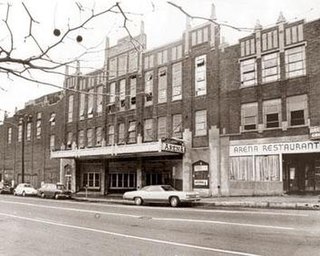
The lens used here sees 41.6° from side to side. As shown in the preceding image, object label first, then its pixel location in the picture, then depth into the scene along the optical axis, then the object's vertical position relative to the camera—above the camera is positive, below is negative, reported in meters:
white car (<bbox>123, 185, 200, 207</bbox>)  22.78 -1.32
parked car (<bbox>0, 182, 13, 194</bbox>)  44.16 -1.79
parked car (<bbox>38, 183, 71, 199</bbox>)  34.06 -1.58
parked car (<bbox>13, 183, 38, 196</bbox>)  38.56 -1.72
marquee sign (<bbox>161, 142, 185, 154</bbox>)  28.53 +1.71
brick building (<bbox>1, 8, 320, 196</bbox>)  25.27 +3.86
